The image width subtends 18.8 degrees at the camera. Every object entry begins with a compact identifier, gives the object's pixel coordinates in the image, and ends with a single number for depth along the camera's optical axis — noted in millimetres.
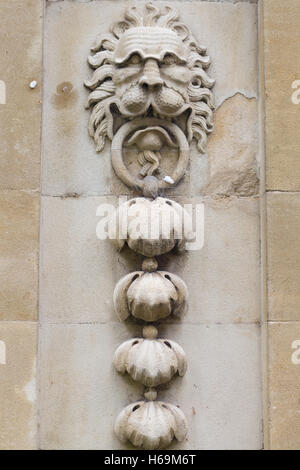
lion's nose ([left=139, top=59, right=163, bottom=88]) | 3768
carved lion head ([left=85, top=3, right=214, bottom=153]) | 3807
